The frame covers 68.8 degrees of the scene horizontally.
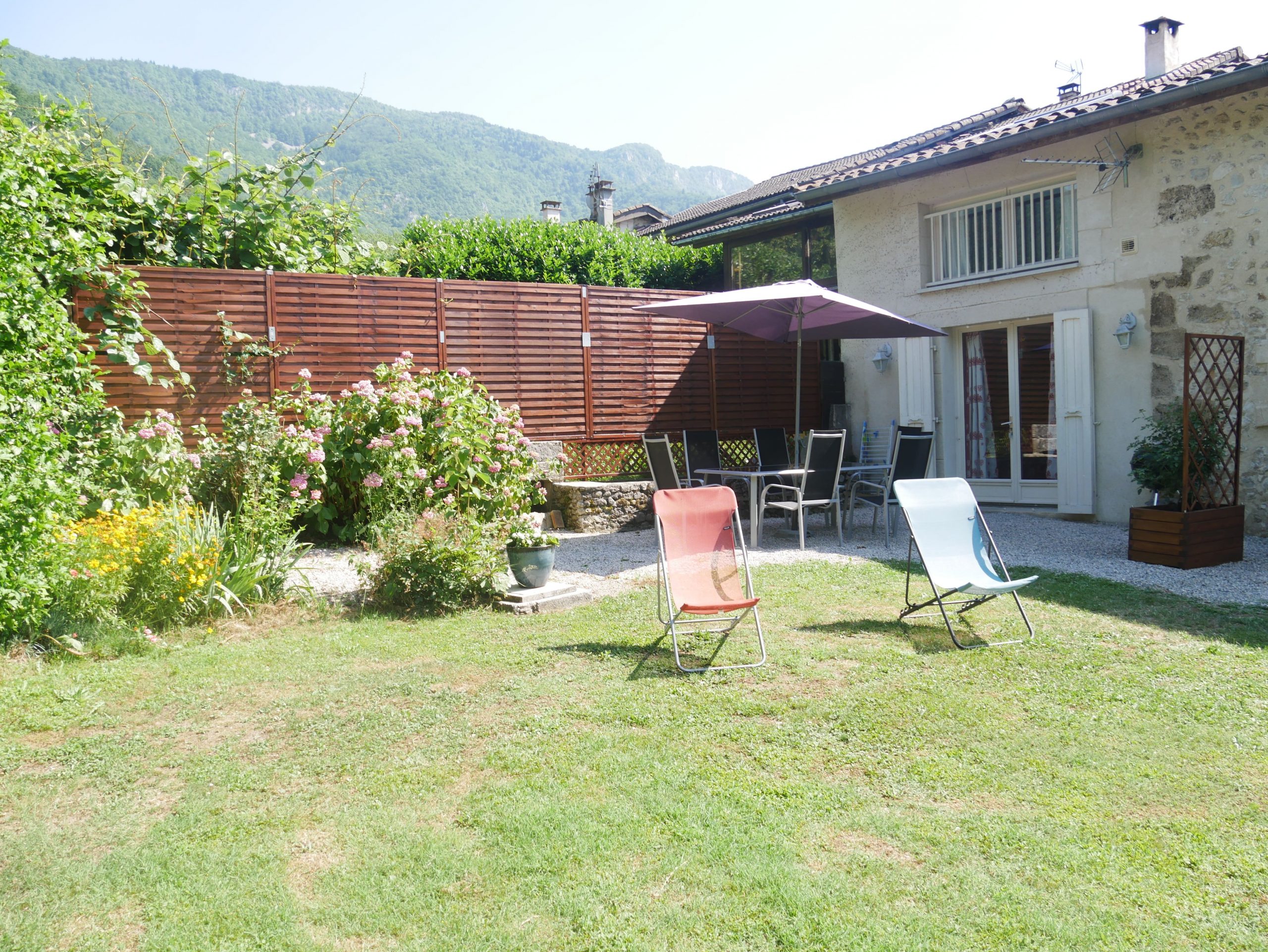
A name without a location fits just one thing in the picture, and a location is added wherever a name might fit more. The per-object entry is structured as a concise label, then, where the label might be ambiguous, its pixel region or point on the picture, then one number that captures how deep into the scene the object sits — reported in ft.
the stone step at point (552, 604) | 19.80
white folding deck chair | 18.24
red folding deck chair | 17.25
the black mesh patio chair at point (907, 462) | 28.66
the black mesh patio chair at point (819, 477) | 27.58
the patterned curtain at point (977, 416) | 36.88
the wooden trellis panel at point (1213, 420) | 25.62
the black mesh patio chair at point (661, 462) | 29.68
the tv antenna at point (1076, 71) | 59.52
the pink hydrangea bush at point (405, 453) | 23.97
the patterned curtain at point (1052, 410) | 34.01
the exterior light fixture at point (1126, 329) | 31.27
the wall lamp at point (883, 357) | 40.11
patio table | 27.22
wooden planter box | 24.04
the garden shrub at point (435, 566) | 19.60
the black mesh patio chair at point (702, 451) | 34.71
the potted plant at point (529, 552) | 20.36
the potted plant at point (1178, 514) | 24.16
